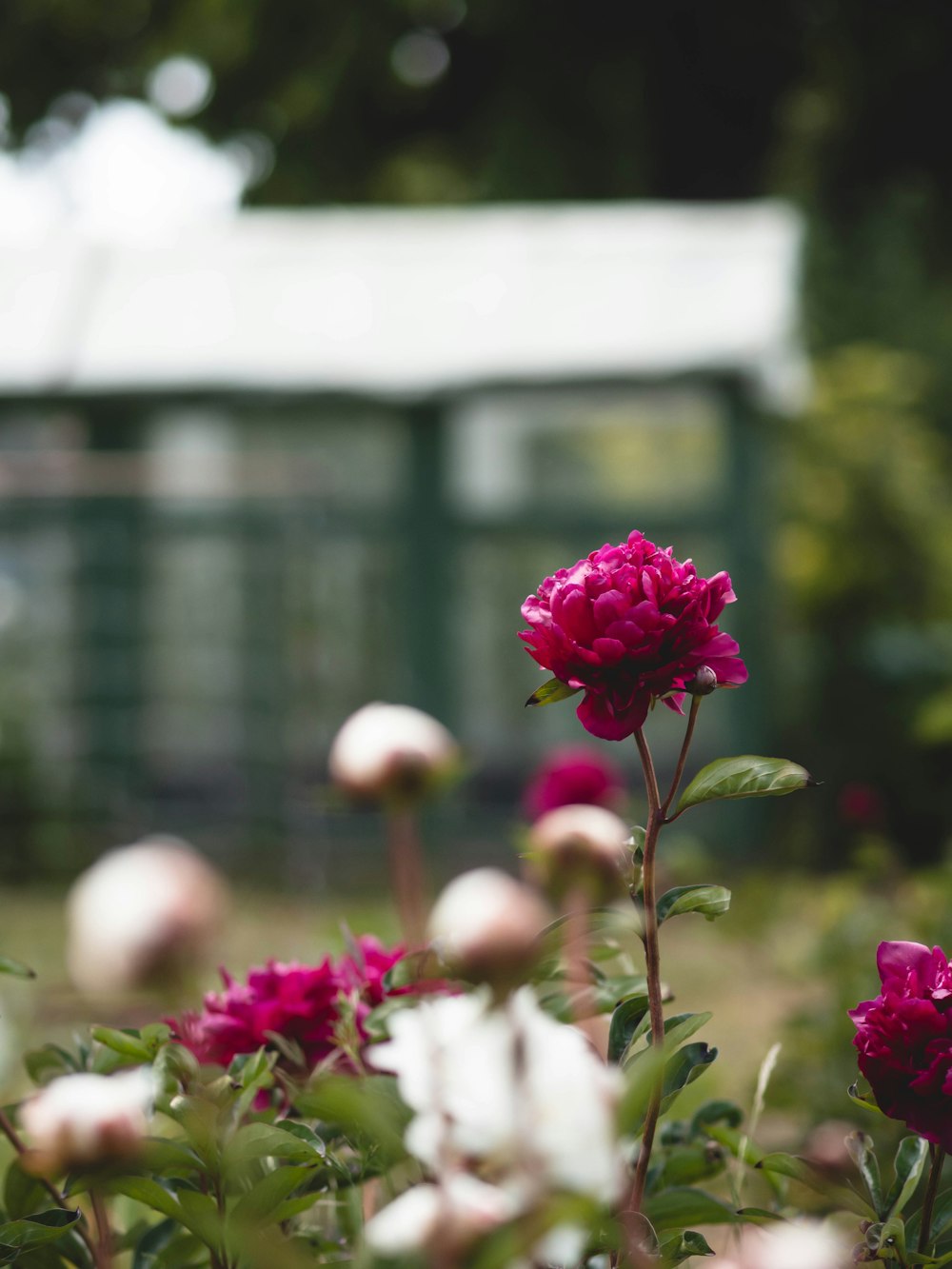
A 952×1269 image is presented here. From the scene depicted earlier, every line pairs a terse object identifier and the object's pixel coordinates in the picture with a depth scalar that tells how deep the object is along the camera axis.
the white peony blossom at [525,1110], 1.59
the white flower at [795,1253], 1.54
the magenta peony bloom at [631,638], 1.76
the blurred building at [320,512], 10.16
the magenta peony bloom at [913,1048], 1.77
